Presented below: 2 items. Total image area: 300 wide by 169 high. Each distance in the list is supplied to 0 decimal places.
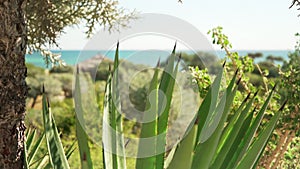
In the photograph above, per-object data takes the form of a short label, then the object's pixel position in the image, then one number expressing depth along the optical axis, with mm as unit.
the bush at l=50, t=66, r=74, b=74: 19578
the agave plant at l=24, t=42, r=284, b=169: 1188
